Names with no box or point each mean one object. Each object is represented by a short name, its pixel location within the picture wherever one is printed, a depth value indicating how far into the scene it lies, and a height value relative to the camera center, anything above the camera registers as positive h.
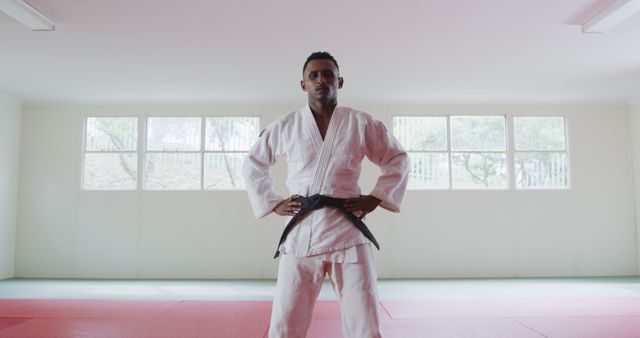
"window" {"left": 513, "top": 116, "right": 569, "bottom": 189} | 7.00 +0.69
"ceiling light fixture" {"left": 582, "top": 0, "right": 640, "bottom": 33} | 3.58 +1.58
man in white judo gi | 1.49 +0.00
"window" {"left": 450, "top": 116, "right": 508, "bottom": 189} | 6.98 +0.65
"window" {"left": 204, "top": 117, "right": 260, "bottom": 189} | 6.93 +0.75
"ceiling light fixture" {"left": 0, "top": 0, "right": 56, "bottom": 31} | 3.52 +1.57
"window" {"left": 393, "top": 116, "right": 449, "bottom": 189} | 6.94 +0.78
